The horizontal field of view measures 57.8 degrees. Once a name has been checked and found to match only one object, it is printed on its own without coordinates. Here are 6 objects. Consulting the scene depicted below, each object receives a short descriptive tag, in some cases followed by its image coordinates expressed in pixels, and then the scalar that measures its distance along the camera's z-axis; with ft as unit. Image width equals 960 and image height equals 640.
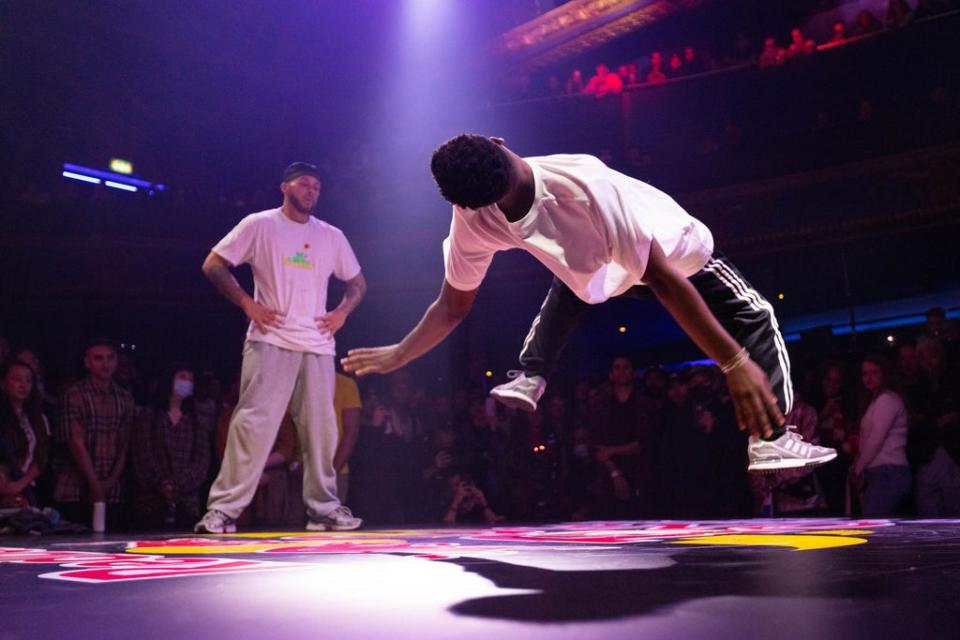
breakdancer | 6.66
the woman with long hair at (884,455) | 15.23
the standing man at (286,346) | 13.78
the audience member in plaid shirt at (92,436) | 17.89
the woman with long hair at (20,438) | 16.26
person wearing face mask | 19.43
